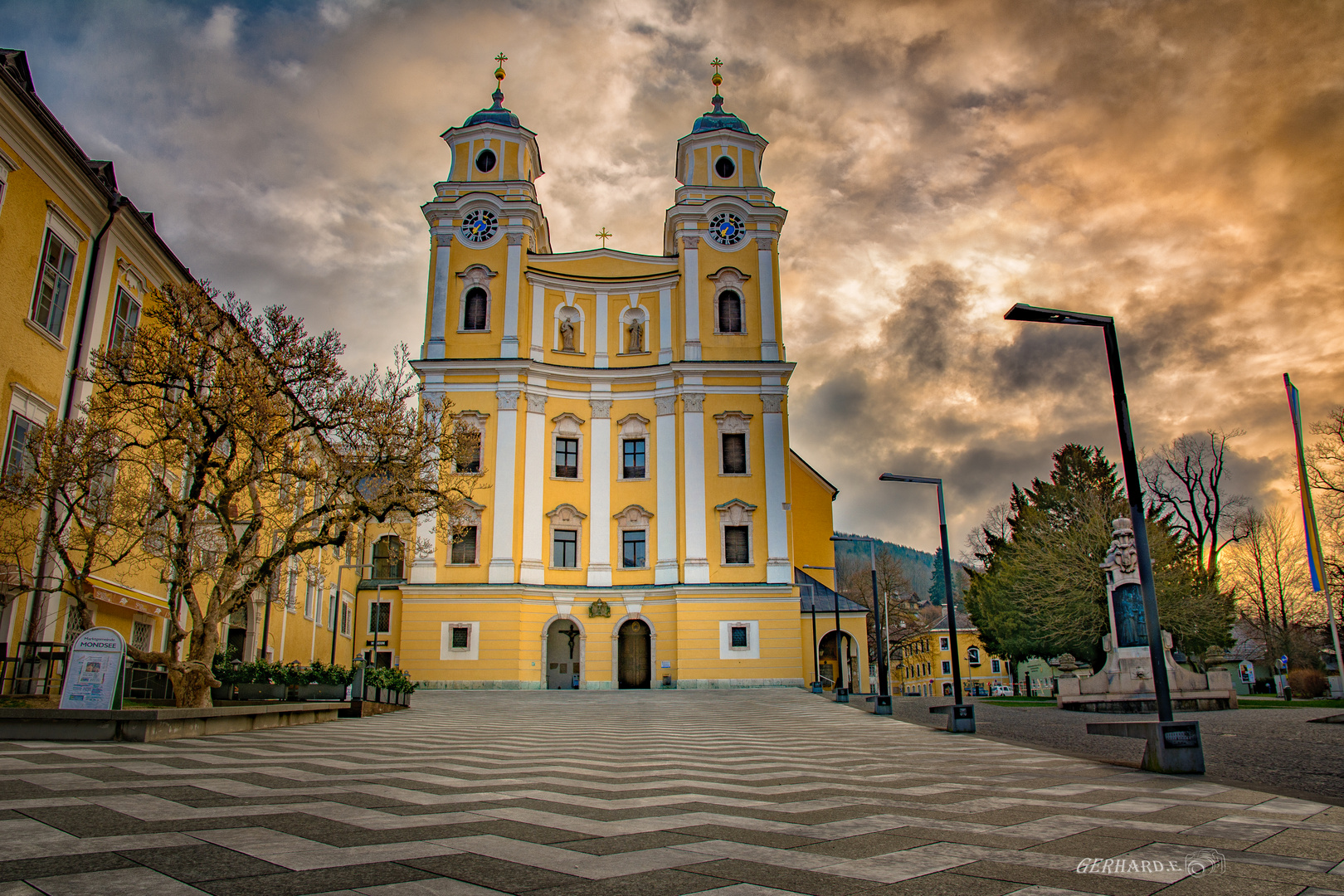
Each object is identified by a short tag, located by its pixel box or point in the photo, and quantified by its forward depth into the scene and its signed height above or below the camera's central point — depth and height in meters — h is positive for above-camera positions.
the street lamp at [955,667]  15.66 -0.38
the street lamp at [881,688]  21.66 -1.27
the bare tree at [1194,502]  41.88 +7.01
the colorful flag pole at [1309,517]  16.45 +2.51
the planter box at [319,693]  18.27 -0.87
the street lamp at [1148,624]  8.62 +0.24
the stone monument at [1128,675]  24.98 -0.87
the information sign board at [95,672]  11.23 -0.25
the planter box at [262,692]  17.56 -0.83
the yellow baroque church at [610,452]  38.06 +9.22
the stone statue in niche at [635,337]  42.94 +15.50
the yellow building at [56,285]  16.78 +8.04
